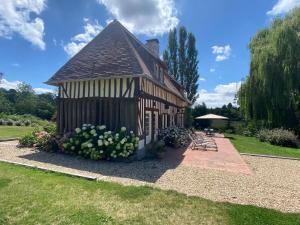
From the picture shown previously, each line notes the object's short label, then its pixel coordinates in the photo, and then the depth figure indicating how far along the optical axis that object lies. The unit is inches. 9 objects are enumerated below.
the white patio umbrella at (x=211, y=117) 860.0
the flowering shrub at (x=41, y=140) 348.5
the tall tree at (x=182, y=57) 1034.1
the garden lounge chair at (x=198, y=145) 431.8
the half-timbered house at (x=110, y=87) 322.0
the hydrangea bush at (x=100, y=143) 291.9
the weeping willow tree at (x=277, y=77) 577.9
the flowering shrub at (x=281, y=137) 535.8
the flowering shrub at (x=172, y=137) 449.4
